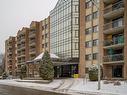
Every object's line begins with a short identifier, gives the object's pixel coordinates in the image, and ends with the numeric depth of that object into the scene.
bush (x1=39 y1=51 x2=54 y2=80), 23.40
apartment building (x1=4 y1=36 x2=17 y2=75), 57.78
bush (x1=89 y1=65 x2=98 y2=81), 19.41
